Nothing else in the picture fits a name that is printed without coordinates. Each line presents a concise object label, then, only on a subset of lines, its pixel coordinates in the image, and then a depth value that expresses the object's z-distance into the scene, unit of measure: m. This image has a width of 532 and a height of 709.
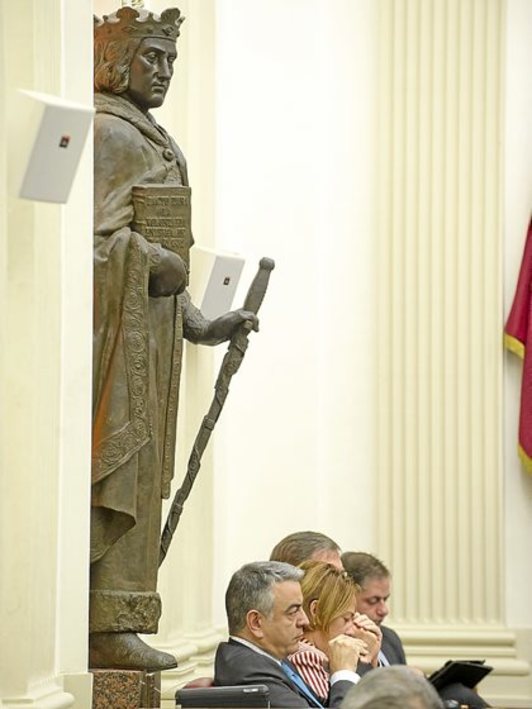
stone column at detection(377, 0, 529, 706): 20.09
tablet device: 14.16
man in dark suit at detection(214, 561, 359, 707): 12.07
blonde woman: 13.03
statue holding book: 12.42
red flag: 19.90
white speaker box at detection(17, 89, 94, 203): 10.24
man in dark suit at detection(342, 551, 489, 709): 15.44
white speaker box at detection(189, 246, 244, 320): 15.17
